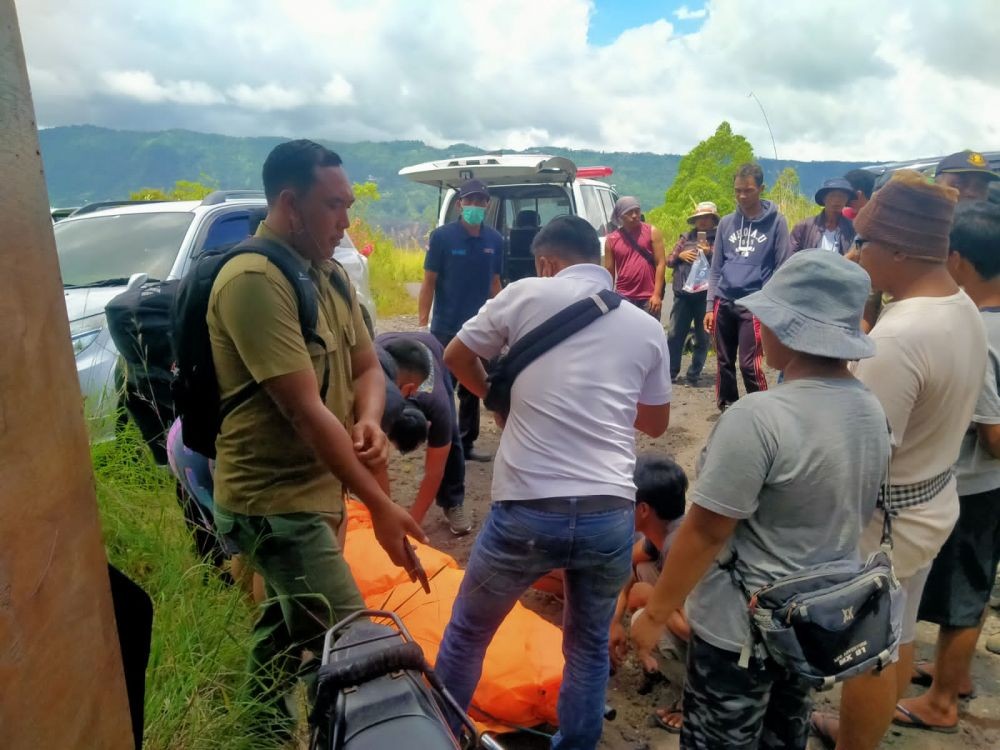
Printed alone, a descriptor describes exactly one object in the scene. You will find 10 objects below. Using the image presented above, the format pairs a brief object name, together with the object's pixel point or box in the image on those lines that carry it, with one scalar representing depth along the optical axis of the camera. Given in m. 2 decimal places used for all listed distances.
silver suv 3.86
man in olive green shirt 1.63
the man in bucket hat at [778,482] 1.50
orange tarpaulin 2.31
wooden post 0.54
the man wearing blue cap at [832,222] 4.94
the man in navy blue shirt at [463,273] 4.77
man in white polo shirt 1.92
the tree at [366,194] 16.31
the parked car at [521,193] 6.37
